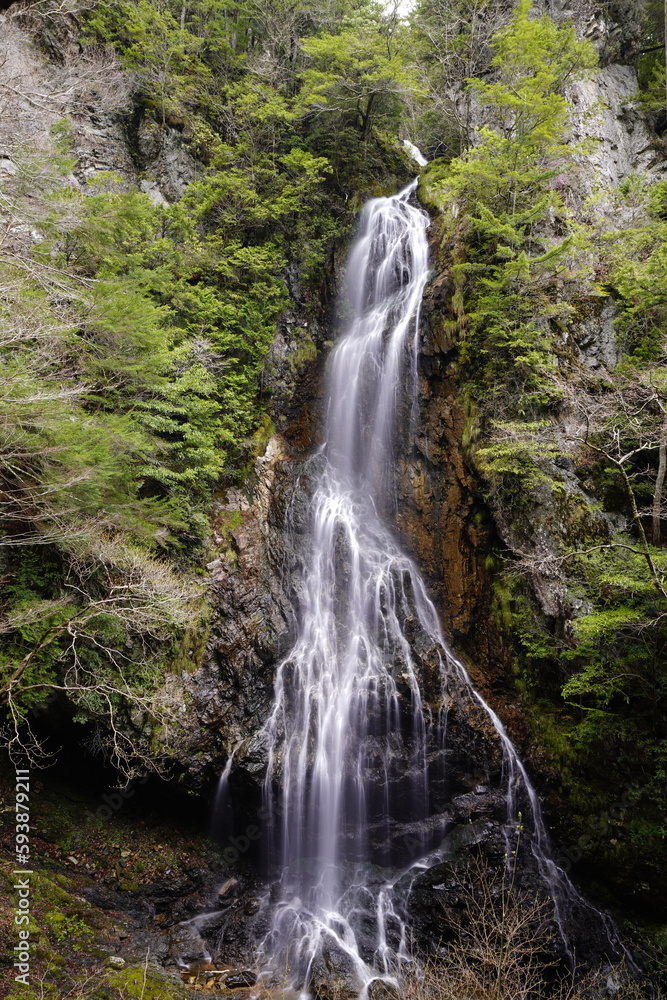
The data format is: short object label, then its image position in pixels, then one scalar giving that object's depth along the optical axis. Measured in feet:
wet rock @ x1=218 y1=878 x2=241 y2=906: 30.27
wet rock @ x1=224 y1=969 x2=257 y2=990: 25.40
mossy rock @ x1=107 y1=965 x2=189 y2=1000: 21.91
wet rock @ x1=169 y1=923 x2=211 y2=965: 26.40
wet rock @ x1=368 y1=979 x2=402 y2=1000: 24.18
